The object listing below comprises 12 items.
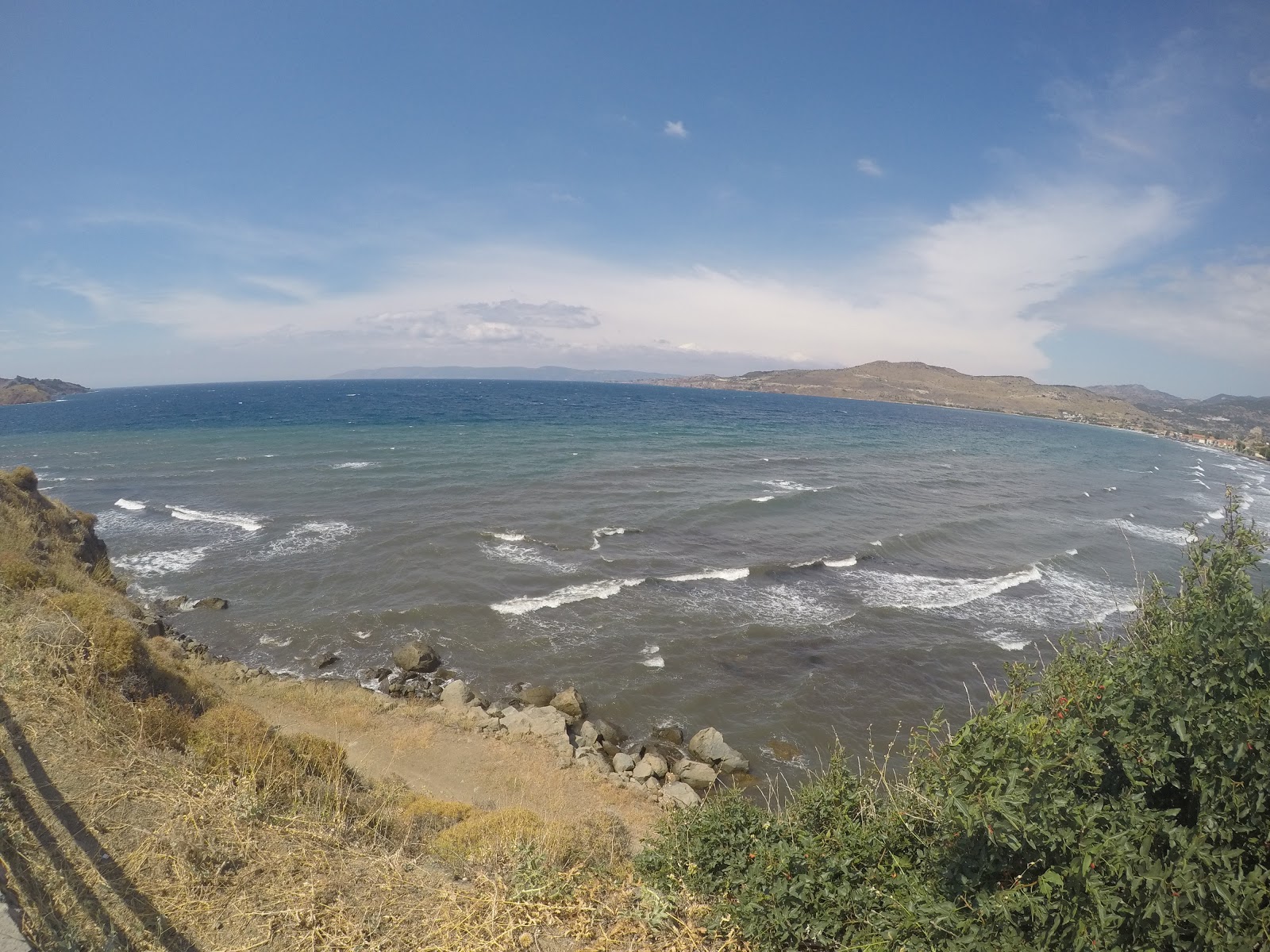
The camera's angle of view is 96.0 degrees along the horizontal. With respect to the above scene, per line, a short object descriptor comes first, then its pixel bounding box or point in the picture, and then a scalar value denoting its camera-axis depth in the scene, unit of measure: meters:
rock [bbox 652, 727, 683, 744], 17.62
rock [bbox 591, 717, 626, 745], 17.59
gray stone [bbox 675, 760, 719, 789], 15.72
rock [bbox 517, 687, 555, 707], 18.92
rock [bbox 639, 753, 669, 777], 15.94
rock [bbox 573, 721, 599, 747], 16.95
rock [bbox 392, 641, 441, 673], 20.36
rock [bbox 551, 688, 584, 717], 18.31
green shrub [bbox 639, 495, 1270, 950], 4.05
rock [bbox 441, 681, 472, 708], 18.44
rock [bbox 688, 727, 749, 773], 16.38
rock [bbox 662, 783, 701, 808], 14.70
